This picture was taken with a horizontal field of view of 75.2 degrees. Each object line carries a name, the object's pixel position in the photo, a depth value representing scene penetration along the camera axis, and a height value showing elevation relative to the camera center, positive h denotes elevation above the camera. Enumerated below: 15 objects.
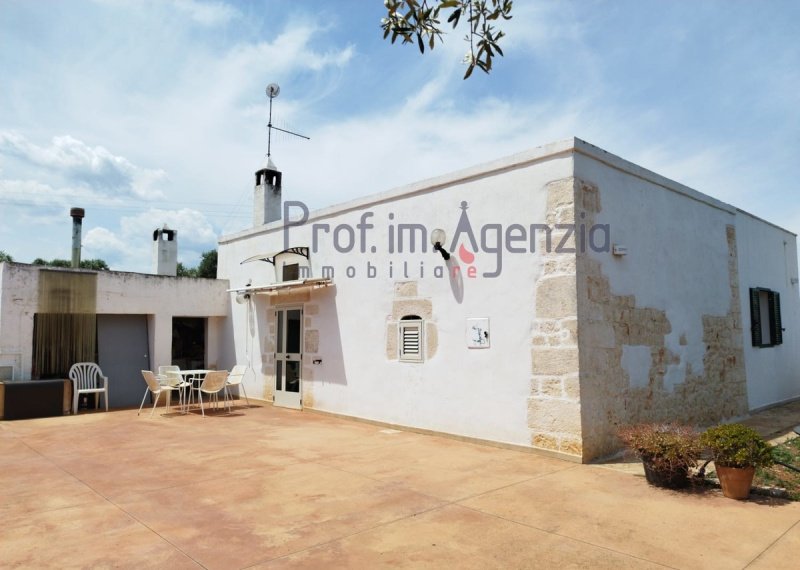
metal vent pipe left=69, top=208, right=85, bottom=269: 11.42 +2.15
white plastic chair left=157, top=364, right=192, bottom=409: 9.57 -0.92
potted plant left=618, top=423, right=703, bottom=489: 4.79 -1.20
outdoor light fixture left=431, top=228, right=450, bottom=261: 7.36 +1.23
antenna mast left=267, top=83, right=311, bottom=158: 13.88 +6.33
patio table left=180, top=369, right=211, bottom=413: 11.63 -1.11
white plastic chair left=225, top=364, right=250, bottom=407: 10.30 -0.94
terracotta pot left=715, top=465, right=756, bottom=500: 4.49 -1.38
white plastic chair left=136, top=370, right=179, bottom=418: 9.30 -0.99
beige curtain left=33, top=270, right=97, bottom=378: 9.77 +0.16
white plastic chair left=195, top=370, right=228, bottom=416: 9.45 -0.98
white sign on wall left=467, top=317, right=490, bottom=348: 6.84 -0.09
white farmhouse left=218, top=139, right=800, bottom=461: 6.18 +0.28
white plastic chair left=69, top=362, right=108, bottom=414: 9.94 -0.95
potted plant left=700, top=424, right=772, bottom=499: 4.44 -1.14
